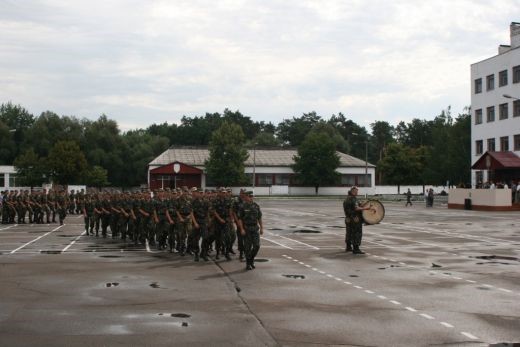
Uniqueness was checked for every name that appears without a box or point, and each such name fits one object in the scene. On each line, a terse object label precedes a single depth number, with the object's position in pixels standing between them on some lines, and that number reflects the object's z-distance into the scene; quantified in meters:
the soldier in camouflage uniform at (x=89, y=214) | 25.64
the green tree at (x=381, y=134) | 173.88
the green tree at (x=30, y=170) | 79.25
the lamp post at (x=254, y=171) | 86.64
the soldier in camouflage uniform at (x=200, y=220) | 17.09
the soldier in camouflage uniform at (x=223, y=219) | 16.94
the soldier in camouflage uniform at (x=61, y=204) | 33.54
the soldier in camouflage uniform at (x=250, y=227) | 14.92
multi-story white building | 56.38
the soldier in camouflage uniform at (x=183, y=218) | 18.08
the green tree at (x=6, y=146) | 99.25
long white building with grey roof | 86.94
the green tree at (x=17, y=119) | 105.38
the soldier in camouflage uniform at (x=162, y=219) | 19.23
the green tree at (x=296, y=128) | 159.12
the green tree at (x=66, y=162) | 79.50
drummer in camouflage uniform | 18.58
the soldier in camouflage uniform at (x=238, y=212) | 15.70
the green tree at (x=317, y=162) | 92.38
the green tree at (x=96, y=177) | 86.75
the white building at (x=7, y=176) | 89.12
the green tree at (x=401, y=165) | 108.81
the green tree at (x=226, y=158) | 84.69
